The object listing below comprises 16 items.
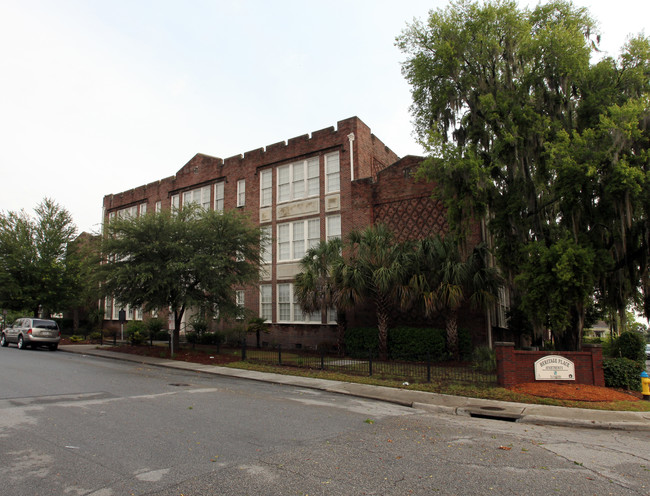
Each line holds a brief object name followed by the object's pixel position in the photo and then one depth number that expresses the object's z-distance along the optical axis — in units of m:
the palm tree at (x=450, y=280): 17.00
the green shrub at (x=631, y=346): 16.94
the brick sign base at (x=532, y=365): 12.63
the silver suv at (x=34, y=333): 25.02
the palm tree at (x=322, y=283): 19.13
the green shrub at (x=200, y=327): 27.37
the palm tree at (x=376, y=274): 17.88
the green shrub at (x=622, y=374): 12.84
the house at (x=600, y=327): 84.02
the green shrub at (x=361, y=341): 19.95
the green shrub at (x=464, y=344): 18.47
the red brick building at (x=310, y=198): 22.30
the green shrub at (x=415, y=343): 18.38
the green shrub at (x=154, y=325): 30.89
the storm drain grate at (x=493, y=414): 9.76
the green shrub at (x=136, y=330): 26.17
